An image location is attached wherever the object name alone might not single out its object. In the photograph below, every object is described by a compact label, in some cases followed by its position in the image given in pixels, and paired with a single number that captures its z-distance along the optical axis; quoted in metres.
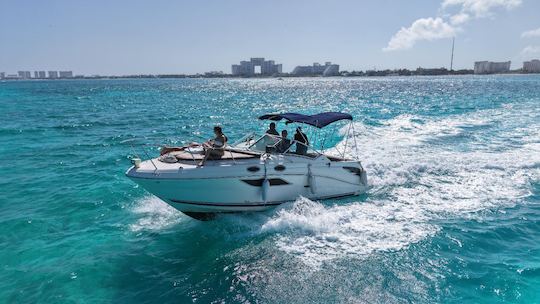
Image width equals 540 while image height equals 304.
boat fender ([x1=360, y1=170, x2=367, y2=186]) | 13.33
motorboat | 10.50
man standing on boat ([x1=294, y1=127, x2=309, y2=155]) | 12.42
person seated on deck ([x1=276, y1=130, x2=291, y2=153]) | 12.22
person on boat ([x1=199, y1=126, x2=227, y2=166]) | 11.00
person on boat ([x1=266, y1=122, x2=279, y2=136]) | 12.81
